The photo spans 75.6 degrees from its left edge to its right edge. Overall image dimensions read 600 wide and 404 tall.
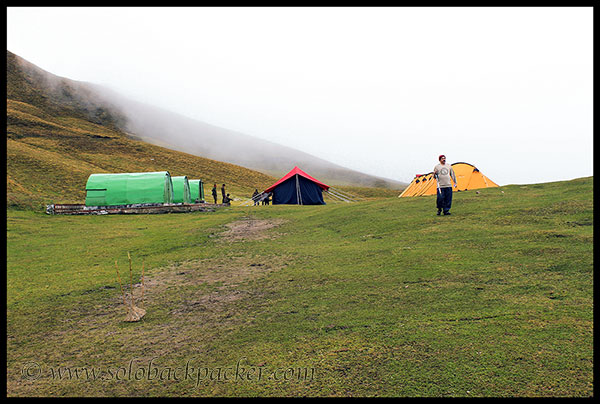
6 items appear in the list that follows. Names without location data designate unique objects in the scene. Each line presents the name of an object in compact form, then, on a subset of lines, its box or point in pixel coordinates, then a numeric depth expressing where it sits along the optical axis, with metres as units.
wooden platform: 26.97
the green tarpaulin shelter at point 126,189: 28.20
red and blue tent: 33.34
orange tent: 26.58
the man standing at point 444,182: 13.80
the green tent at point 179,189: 34.44
